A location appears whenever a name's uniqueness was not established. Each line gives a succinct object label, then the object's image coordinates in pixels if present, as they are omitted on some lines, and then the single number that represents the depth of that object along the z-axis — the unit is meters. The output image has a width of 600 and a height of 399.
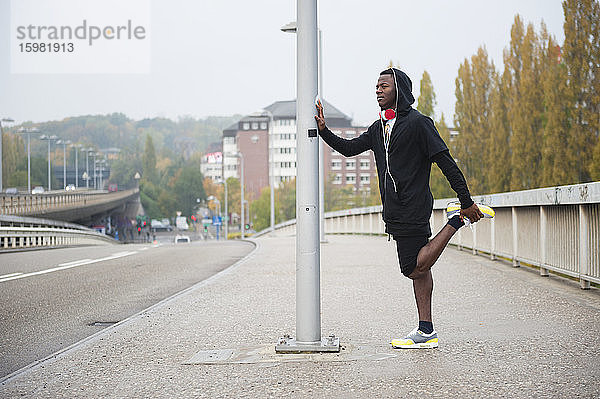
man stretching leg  5.27
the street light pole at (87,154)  107.57
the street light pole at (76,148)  107.94
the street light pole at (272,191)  40.24
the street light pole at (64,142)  83.64
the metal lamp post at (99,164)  128.48
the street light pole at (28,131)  68.00
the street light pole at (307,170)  5.57
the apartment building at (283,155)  149.12
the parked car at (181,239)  74.56
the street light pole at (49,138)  70.47
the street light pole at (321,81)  23.69
